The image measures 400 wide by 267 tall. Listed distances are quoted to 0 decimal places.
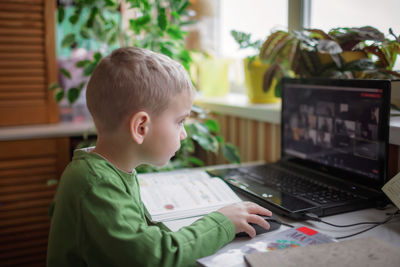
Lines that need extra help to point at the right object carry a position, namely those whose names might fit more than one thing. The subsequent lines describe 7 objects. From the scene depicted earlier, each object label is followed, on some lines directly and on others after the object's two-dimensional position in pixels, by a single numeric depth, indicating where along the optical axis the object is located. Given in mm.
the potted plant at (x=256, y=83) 1781
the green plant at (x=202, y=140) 1659
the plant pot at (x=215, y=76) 2260
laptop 1002
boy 729
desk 831
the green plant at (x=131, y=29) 1625
